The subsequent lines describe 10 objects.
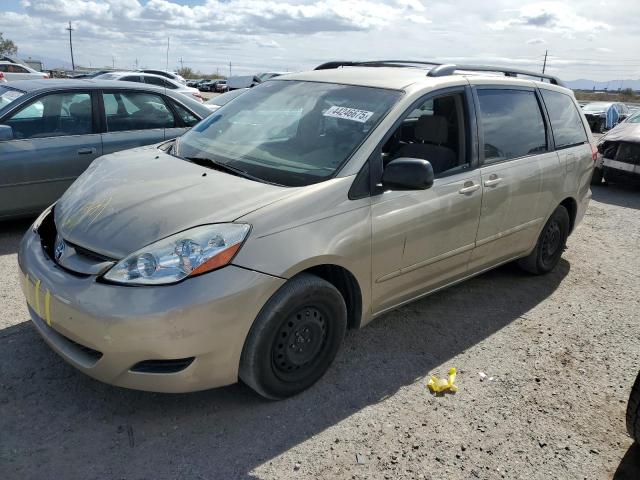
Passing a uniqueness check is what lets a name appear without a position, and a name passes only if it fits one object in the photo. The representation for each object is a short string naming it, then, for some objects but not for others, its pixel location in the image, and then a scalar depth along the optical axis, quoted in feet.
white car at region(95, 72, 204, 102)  62.04
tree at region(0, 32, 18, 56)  192.63
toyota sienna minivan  8.14
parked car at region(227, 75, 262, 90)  124.34
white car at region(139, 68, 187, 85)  84.40
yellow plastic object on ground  10.37
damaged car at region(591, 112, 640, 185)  30.89
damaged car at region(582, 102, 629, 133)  68.65
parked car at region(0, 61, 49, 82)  67.66
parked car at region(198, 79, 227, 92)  163.69
